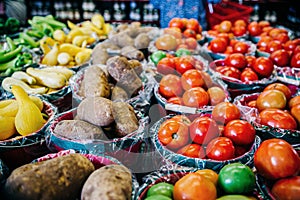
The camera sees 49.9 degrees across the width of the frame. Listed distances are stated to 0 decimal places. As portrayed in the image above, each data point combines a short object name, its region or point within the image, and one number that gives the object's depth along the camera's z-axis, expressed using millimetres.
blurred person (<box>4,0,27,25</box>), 4105
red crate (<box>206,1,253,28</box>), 3734
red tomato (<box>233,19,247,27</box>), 3451
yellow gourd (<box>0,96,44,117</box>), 1580
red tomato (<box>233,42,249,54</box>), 2683
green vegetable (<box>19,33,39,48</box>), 2893
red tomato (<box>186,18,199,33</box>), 3199
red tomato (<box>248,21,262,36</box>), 3363
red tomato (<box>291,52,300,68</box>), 2312
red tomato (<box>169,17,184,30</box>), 3174
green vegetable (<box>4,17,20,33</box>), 3342
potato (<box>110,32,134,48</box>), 2646
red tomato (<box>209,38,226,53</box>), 2748
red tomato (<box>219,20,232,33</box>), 3377
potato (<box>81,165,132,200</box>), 990
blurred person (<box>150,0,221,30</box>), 3701
